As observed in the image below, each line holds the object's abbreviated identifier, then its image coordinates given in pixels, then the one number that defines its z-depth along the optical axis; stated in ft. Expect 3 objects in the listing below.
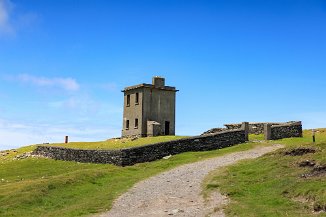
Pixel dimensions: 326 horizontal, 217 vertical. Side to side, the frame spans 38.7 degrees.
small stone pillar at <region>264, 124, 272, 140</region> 148.05
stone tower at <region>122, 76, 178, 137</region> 193.13
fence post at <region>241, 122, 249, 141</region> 146.55
